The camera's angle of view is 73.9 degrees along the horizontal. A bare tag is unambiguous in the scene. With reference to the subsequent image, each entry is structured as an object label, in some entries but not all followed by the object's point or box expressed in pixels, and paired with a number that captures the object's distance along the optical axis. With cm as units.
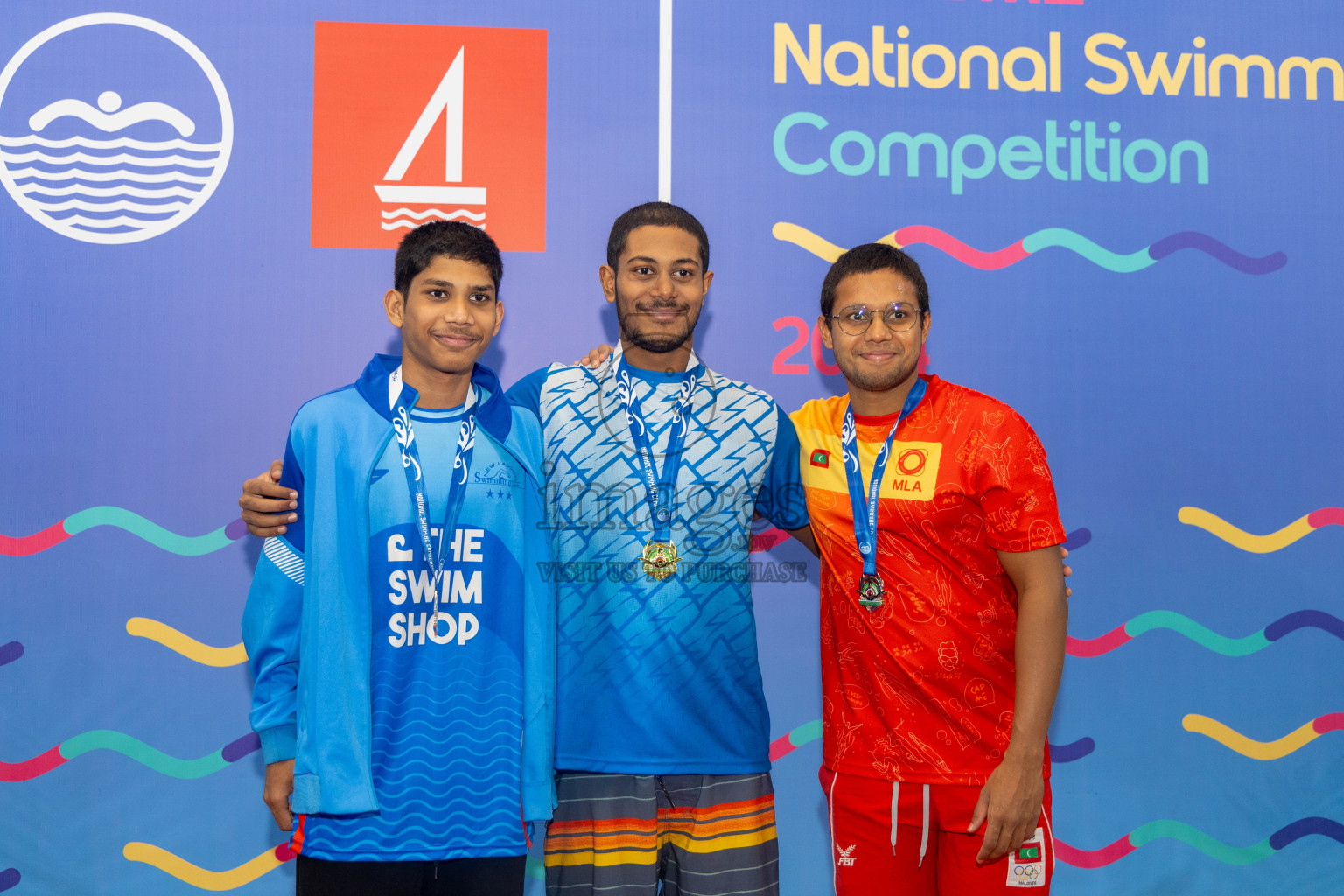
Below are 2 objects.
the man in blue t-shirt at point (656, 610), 190
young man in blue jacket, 168
